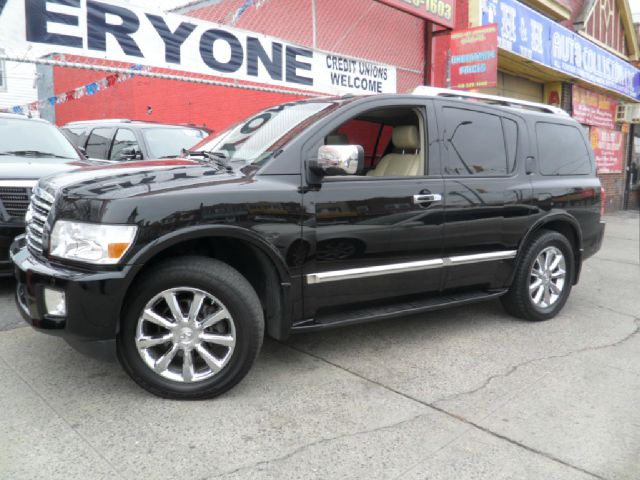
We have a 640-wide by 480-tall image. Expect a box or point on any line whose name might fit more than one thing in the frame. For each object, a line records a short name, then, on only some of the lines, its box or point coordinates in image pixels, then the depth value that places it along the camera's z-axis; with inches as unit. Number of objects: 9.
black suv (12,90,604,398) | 115.7
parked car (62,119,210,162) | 283.1
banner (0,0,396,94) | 240.2
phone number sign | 369.5
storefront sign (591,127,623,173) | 658.2
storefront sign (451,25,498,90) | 381.7
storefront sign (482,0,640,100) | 444.8
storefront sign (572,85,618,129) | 623.1
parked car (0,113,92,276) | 181.6
